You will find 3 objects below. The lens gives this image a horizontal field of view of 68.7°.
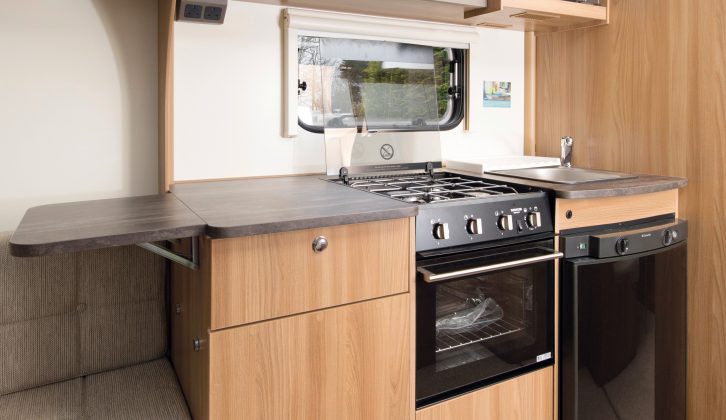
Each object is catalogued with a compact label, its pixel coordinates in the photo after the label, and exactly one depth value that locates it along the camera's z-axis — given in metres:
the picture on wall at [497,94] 2.52
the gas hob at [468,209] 1.51
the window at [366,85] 2.04
